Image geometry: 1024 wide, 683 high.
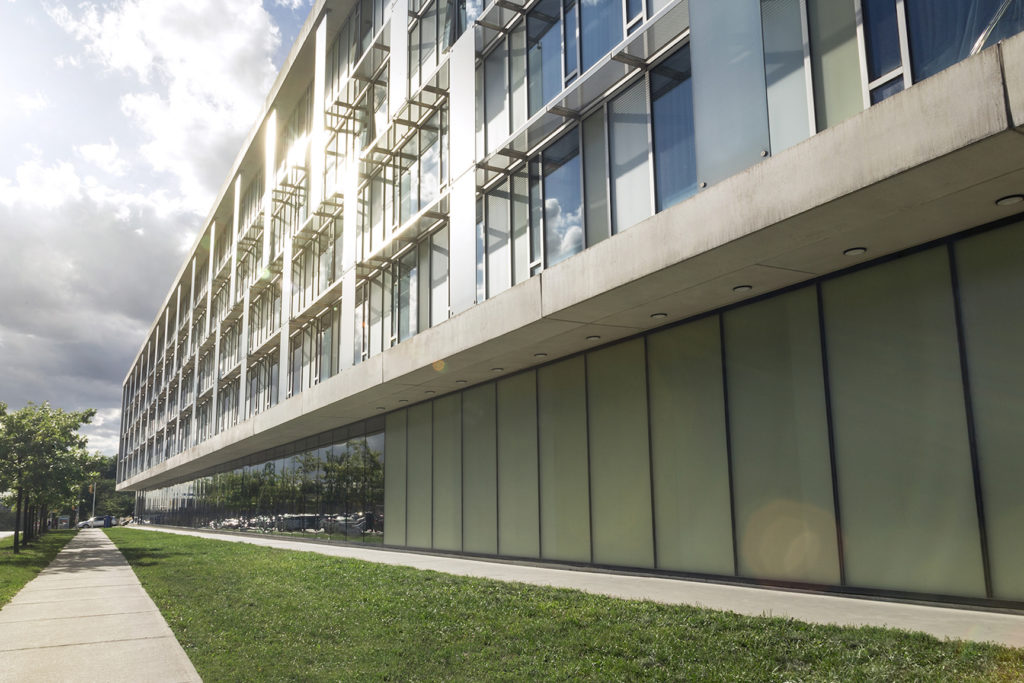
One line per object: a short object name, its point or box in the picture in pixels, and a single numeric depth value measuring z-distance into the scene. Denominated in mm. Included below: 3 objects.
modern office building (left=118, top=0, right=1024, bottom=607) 9141
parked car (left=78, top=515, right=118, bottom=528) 97500
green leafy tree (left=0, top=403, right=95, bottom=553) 28859
